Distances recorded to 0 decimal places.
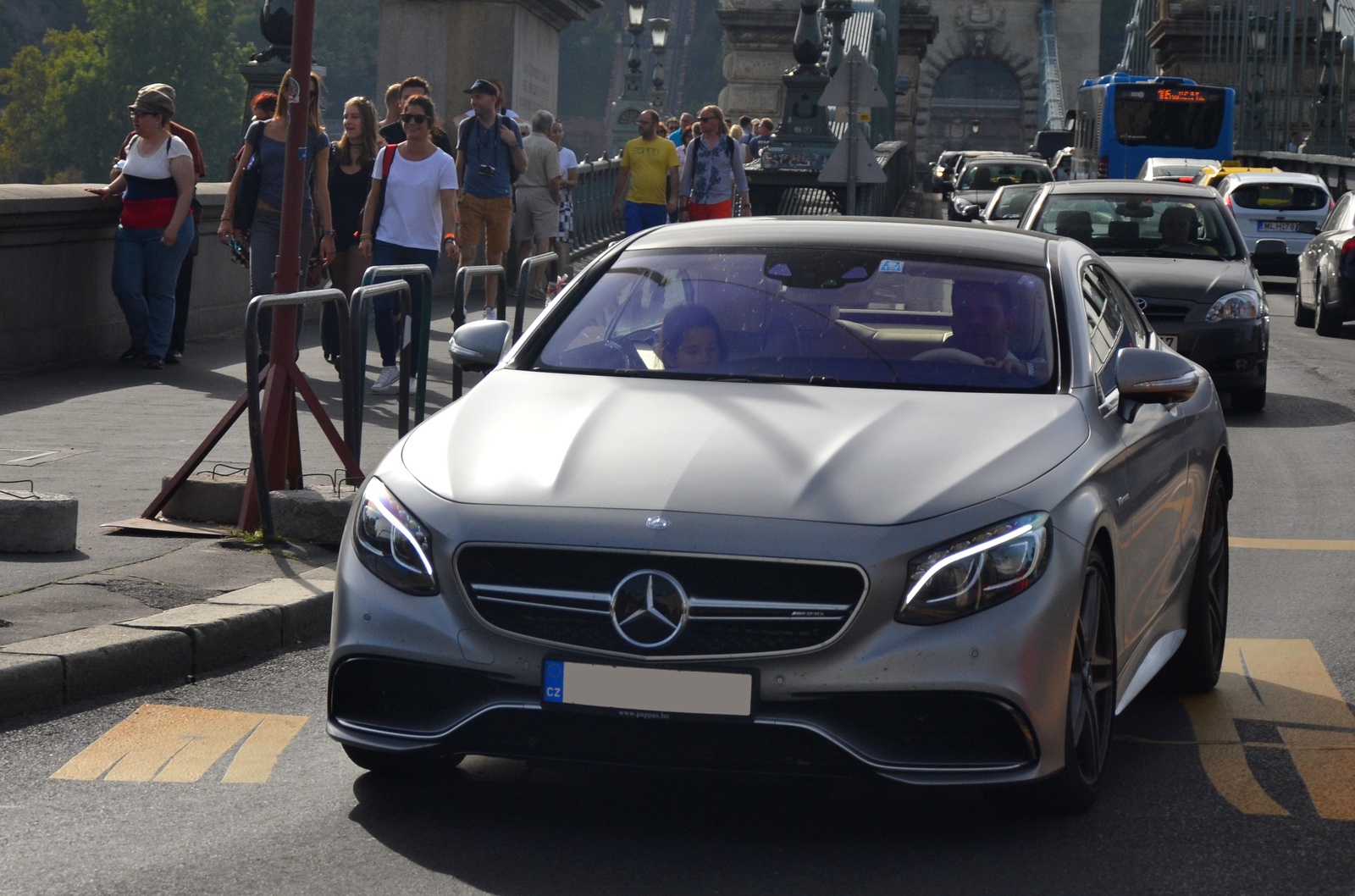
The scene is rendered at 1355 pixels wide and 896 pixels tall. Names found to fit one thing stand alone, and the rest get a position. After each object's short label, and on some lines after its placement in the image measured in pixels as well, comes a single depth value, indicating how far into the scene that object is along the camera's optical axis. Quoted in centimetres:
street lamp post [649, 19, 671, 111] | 4798
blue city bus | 5084
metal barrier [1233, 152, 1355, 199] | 4150
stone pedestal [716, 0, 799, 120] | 5816
